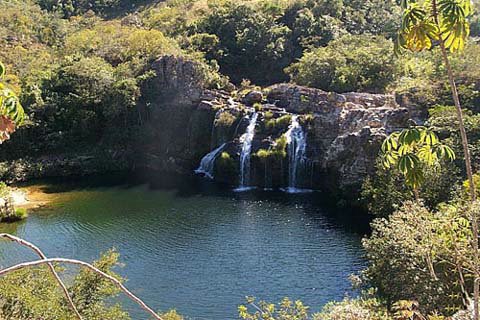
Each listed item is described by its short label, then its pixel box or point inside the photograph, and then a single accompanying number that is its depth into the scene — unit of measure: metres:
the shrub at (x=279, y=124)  39.44
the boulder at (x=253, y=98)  42.88
